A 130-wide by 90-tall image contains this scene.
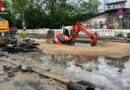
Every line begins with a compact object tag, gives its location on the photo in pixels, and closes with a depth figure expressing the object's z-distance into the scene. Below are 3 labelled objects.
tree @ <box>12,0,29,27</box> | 35.53
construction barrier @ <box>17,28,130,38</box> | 21.84
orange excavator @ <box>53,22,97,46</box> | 14.90
